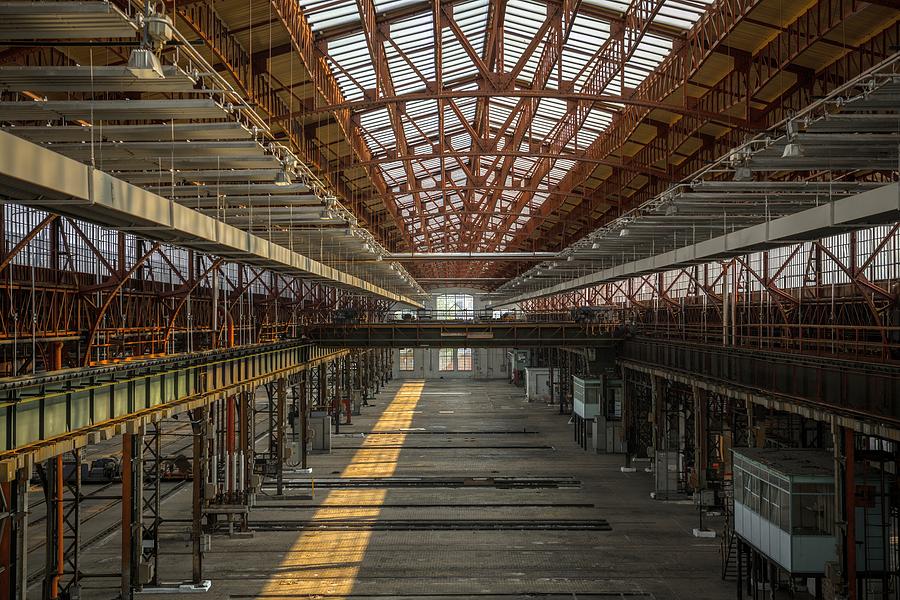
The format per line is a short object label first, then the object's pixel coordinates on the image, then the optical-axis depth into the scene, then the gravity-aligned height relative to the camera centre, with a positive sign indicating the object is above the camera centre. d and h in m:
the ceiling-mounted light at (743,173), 18.53 +3.01
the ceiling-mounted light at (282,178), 18.51 +2.93
